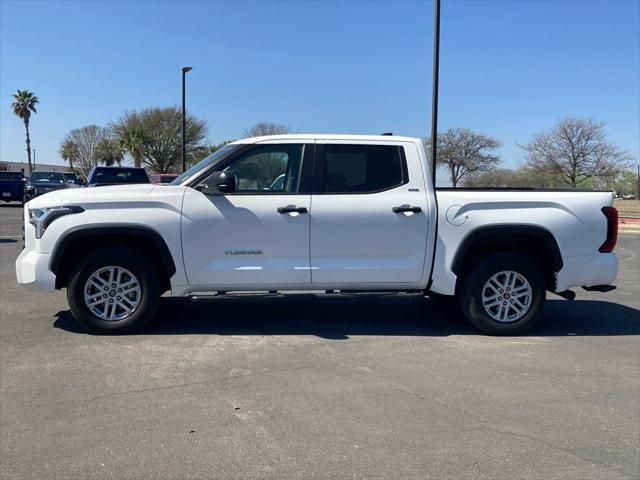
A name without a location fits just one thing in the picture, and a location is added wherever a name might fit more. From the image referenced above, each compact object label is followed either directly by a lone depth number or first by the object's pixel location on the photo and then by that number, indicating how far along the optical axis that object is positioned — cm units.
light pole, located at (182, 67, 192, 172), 2552
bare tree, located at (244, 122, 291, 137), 3803
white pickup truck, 559
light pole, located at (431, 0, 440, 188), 1401
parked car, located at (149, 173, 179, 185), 2582
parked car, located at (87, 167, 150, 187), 1672
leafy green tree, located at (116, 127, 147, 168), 4988
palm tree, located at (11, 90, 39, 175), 5950
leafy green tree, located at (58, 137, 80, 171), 6446
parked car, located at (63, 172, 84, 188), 2406
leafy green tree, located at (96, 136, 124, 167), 5706
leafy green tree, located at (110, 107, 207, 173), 5069
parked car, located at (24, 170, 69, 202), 2347
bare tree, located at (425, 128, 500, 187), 3250
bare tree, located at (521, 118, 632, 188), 3712
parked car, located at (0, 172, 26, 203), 2642
